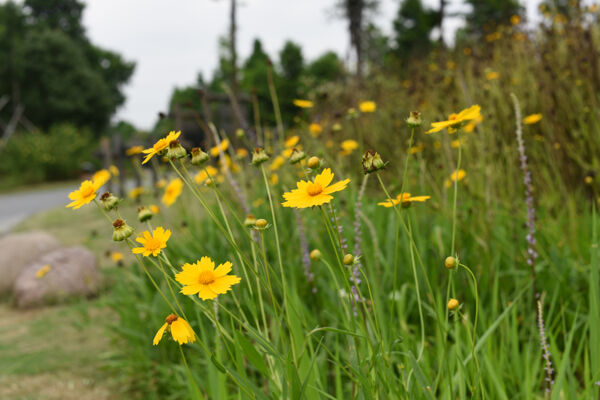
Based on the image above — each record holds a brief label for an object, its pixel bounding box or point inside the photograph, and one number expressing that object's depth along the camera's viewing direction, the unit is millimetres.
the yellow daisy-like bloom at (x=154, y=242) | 689
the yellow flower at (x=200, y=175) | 1901
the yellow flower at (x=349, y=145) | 1972
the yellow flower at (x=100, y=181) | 767
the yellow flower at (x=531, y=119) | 1723
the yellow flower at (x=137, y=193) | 2421
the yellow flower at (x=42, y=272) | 3011
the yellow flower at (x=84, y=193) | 770
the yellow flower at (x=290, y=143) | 1968
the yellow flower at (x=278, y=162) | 2142
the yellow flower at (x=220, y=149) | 1560
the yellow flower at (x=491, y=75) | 2850
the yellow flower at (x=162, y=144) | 710
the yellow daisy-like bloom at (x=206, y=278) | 651
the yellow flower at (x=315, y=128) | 2346
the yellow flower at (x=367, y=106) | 2119
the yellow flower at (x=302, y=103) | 2025
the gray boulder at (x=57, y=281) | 3418
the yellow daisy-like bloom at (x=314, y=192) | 623
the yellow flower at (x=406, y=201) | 781
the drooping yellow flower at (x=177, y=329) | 668
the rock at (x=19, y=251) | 3934
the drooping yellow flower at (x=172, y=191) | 2027
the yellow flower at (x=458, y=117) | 754
